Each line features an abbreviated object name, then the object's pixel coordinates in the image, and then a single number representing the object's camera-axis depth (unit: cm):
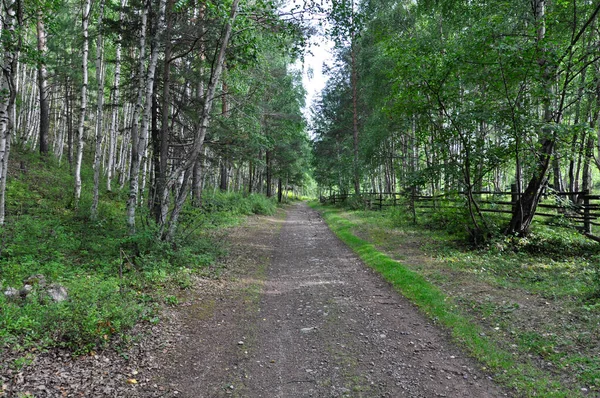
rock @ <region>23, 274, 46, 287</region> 485
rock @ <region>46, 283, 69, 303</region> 456
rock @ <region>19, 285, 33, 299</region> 455
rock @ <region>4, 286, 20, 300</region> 439
